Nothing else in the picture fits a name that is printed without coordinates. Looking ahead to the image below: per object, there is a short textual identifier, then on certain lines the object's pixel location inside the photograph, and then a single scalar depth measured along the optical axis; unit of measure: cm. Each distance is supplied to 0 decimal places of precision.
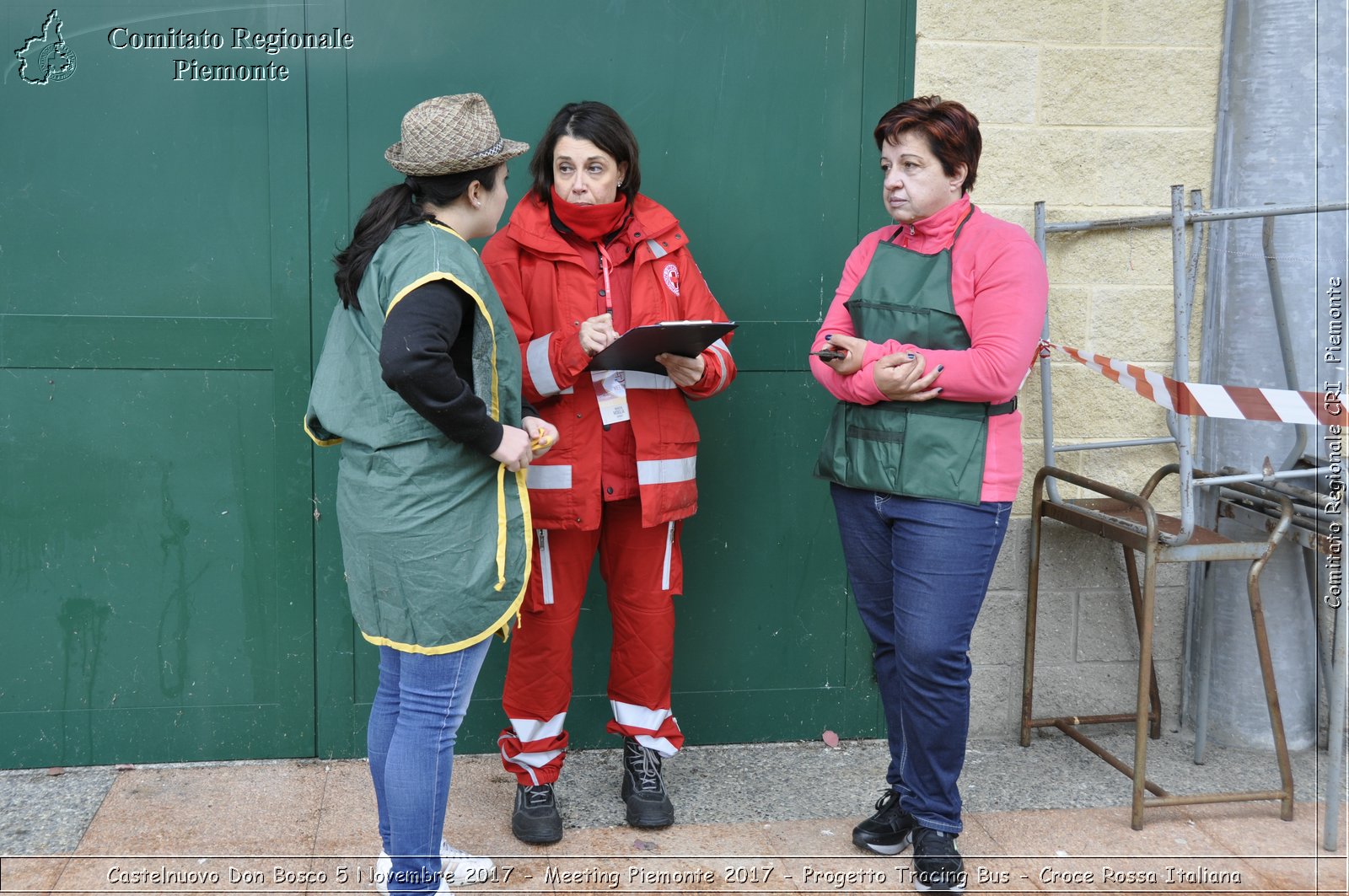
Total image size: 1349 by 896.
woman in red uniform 314
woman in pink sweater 289
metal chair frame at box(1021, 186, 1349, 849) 331
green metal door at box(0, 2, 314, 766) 343
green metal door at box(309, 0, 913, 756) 354
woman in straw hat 257
